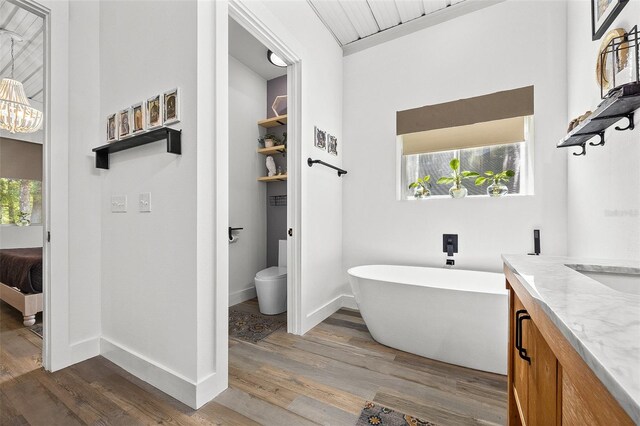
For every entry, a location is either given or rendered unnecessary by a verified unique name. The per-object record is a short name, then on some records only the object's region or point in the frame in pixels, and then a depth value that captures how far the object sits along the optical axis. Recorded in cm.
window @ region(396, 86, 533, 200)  230
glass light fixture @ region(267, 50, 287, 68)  303
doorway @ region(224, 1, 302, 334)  216
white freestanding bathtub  168
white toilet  263
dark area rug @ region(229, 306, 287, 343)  223
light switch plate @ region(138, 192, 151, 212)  164
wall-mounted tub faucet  243
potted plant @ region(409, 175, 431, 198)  263
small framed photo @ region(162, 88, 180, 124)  149
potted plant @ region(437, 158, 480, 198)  244
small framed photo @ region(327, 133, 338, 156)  272
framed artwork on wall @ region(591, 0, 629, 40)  126
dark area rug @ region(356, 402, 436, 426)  129
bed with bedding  246
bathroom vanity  29
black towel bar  236
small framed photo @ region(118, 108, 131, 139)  175
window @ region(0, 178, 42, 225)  364
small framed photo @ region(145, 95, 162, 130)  158
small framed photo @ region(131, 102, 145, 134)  167
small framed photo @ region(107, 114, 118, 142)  183
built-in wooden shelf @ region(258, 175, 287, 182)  311
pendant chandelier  289
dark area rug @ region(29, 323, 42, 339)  229
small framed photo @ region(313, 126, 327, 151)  250
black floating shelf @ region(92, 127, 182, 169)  144
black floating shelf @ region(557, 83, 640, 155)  99
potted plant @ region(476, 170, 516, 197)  230
